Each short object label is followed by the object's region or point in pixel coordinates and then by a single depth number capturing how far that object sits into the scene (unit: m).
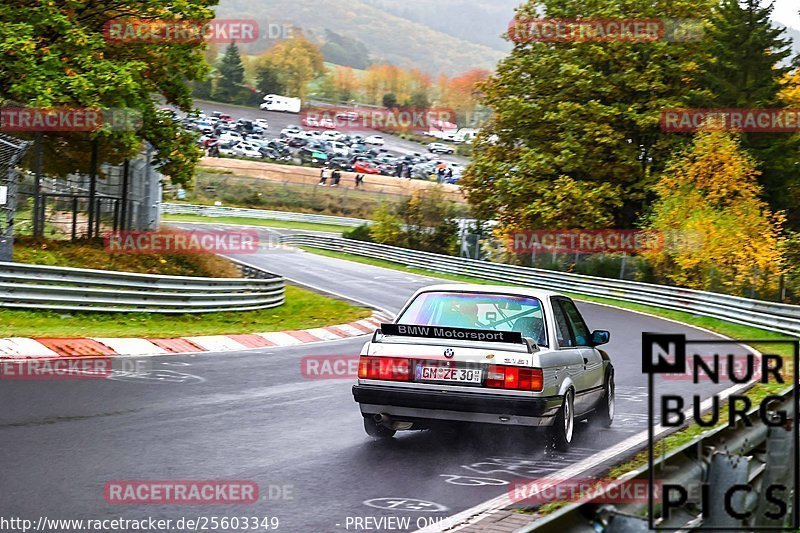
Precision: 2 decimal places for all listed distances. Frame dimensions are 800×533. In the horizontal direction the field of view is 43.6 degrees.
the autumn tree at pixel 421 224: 51.31
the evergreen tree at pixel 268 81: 154.62
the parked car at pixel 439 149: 123.43
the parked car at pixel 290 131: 110.19
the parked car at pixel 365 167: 98.09
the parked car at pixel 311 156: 99.94
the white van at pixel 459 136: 145.68
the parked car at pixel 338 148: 104.25
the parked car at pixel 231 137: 101.25
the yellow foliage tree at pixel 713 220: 36.44
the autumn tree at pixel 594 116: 42.56
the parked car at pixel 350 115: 137.00
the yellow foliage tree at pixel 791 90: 46.97
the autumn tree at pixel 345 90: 189.18
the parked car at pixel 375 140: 120.59
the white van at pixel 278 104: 137.12
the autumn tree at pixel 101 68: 21.52
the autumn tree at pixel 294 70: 174.25
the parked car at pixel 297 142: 103.88
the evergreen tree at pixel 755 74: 44.62
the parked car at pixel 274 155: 98.09
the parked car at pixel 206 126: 103.12
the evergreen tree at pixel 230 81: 140.38
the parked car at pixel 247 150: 97.38
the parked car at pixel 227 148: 97.38
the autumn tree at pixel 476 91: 47.66
